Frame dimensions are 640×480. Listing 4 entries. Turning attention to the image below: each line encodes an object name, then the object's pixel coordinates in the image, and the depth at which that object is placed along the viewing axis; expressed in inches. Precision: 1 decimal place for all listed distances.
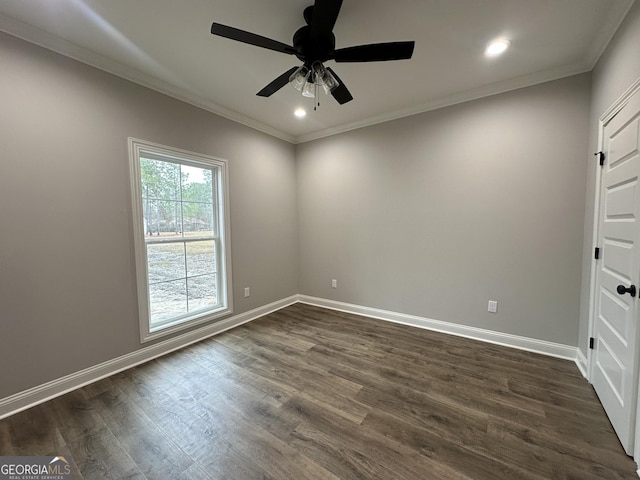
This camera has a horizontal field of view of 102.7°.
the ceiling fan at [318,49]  57.4
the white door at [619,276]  57.9
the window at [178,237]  99.9
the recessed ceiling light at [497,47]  79.4
